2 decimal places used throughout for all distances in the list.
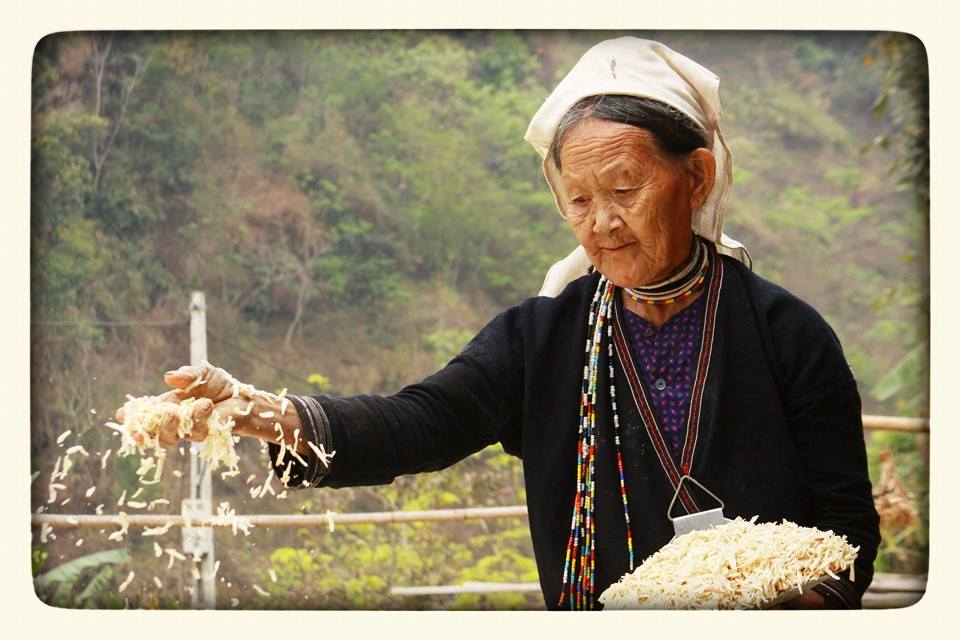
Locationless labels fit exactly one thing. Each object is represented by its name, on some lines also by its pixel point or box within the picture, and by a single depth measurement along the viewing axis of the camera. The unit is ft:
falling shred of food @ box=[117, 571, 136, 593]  11.08
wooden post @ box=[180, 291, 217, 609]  11.11
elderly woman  10.12
